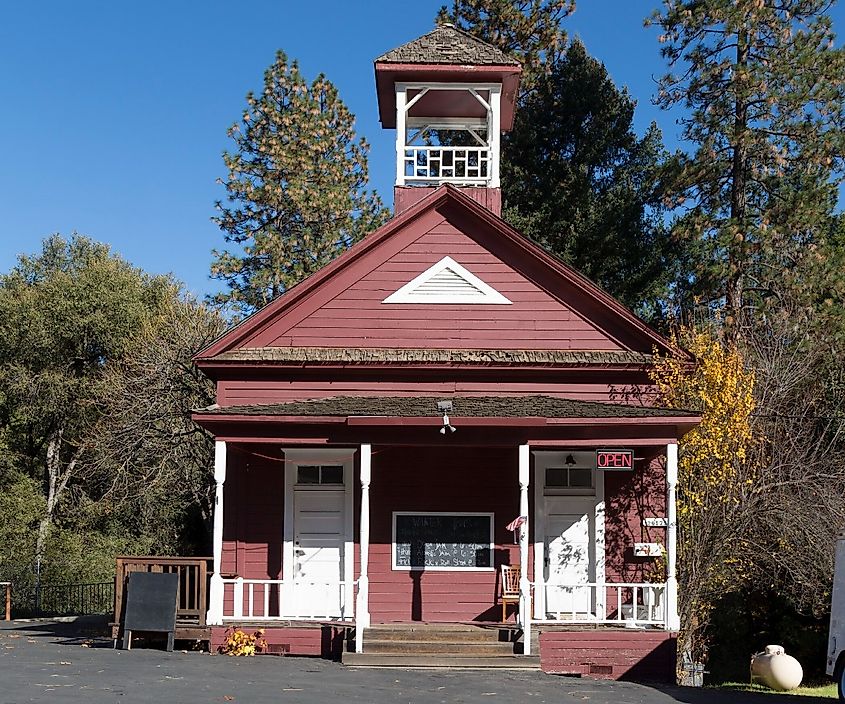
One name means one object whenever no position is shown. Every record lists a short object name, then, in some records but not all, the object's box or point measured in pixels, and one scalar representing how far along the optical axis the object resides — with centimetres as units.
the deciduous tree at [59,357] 3859
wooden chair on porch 1741
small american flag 1614
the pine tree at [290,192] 3744
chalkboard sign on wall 1797
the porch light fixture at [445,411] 1606
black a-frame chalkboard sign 1577
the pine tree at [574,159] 3812
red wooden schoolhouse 1633
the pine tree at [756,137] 2820
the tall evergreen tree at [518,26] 4200
